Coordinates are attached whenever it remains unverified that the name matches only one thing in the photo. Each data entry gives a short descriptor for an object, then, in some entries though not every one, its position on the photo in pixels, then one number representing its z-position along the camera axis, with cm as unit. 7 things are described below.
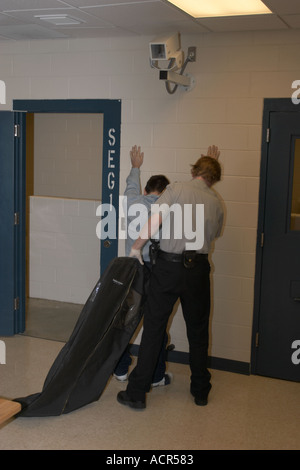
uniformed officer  368
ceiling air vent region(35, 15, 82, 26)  403
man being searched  404
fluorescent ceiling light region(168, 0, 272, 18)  371
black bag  363
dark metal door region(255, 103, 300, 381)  420
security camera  399
